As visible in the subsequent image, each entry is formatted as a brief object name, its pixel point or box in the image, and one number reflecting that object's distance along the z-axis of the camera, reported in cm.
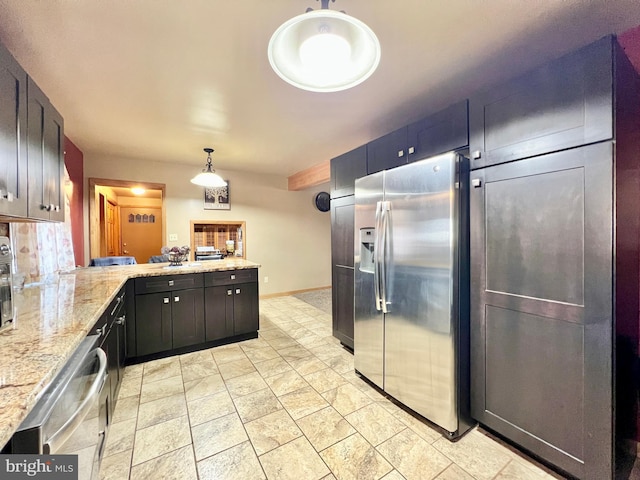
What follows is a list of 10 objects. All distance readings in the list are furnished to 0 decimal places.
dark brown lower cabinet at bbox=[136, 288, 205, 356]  266
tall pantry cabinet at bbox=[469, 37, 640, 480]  122
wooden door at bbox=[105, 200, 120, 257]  541
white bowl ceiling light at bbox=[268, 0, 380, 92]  95
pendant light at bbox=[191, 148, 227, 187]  321
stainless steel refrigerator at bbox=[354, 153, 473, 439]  166
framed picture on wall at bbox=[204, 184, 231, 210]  471
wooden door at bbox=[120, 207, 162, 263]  648
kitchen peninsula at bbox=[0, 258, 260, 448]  74
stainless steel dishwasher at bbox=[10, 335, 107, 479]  68
